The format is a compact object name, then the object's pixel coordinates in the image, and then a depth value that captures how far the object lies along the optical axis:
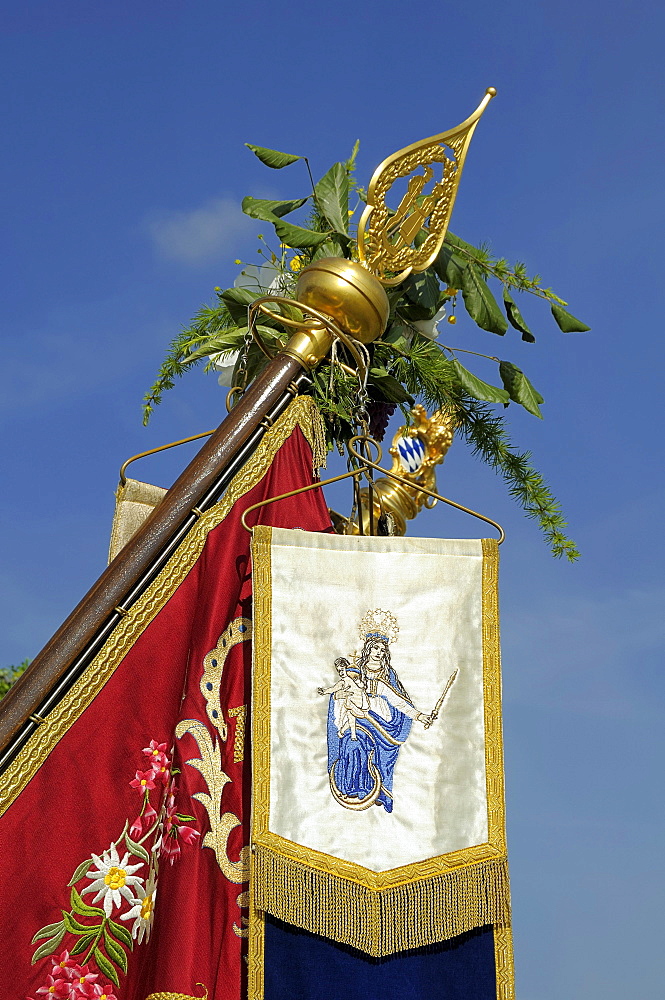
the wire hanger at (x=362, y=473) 1.96
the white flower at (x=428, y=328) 2.69
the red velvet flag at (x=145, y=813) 1.76
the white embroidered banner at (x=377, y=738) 1.71
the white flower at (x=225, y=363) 2.61
